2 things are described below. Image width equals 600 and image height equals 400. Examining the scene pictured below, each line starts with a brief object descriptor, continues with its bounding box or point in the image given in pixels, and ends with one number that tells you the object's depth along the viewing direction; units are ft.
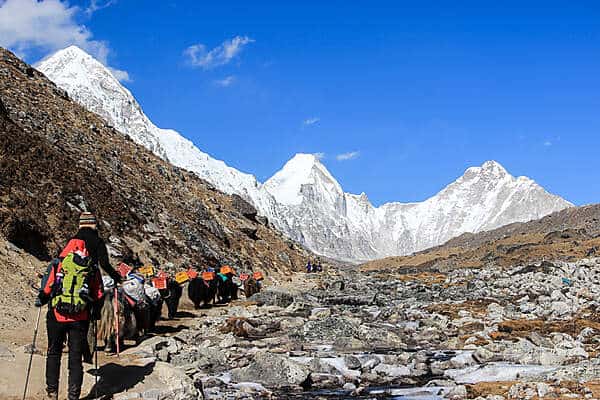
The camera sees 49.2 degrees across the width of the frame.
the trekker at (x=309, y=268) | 234.99
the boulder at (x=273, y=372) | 44.98
